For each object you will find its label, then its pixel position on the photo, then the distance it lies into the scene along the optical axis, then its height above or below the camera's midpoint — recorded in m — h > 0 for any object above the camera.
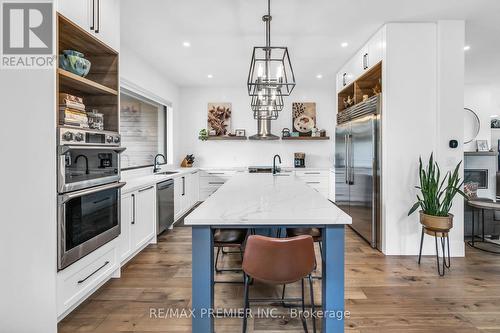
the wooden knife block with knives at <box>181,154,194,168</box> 6.33 +0.04
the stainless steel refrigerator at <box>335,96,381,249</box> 3.46 -0.04
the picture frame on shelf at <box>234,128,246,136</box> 6.48 +0.75
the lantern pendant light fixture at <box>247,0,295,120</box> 2.25 +0.73
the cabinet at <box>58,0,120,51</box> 1.97 +1.17
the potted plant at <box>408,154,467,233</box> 2.85 -0.41
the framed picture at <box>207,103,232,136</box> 6.54 +1.16
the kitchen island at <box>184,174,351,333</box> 1.60 -0.45
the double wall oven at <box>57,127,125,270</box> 1.85 -0.21
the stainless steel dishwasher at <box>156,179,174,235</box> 3.81 -0.59
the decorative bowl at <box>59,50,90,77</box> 2.12 +0.79
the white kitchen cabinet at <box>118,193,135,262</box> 2.77 -0.65
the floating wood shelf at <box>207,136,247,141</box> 6.40 +0.61
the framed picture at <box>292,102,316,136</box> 6.55 +1.14
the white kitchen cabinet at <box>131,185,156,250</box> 3.12 -0.65
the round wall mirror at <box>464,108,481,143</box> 5.96 +0.83
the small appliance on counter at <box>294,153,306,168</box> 6.45 +0.09
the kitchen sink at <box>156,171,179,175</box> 4.86 -0.16
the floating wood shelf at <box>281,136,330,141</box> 6.35 +0.60
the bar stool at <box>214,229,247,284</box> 2.19 -0.60
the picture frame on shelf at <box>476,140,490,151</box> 5.84 +0.41
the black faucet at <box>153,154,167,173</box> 4.77 -0.06
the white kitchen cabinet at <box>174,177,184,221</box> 4.62 -0.57
